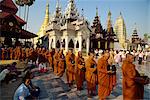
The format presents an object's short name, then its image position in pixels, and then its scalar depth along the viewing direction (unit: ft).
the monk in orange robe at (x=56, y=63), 17.53
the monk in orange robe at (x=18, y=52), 26.09
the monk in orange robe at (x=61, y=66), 16.21
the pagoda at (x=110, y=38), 58.84
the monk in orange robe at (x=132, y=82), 8.95
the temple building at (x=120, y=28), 91.57
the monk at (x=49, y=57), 21.34
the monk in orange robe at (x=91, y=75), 10.91
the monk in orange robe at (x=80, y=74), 12.25
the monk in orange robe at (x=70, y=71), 13.31
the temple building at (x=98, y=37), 55.30
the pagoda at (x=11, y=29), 27.66
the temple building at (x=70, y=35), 43.41
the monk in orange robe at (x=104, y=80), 10.02
